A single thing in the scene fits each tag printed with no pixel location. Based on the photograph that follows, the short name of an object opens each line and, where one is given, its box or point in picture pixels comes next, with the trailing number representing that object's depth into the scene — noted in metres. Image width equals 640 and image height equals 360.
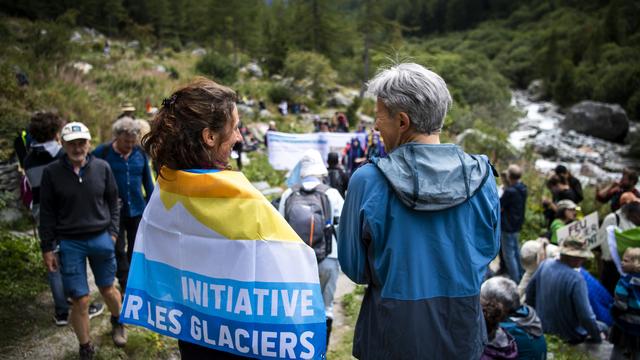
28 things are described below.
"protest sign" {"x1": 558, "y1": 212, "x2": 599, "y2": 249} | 5.36
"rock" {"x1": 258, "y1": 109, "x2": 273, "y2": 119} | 23.21
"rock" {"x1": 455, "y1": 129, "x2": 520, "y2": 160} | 15.14
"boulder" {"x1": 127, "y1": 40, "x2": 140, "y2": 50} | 36.26
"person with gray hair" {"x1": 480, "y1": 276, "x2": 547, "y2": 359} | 2.97
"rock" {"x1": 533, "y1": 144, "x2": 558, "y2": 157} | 23.77
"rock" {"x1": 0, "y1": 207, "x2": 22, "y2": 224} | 6.18
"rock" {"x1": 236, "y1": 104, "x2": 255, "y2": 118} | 22.36
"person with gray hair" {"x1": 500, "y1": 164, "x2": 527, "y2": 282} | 6.38
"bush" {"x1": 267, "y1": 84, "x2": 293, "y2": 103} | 27.95
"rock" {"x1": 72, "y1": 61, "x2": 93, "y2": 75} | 16.25
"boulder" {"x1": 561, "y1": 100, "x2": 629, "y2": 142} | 29.28
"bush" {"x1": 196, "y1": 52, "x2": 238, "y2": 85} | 29.61
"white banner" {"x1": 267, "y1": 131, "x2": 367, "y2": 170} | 10.67
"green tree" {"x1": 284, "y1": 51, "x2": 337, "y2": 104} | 31.44
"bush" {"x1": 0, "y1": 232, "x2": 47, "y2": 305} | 4.34
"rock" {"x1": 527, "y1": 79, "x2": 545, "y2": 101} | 47.80
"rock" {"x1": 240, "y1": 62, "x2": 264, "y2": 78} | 37.02
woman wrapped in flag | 1.49
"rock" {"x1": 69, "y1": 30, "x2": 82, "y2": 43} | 28.39
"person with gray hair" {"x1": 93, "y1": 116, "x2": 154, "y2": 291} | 4.03
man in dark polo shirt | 3.23
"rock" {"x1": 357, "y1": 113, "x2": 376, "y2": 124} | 26.57
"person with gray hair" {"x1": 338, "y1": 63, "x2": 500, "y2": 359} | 1.62
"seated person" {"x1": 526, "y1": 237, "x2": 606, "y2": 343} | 4.14
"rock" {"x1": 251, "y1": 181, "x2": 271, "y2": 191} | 11.09
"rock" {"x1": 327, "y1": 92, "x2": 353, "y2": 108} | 30.81
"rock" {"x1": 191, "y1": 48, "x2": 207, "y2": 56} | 41.35
